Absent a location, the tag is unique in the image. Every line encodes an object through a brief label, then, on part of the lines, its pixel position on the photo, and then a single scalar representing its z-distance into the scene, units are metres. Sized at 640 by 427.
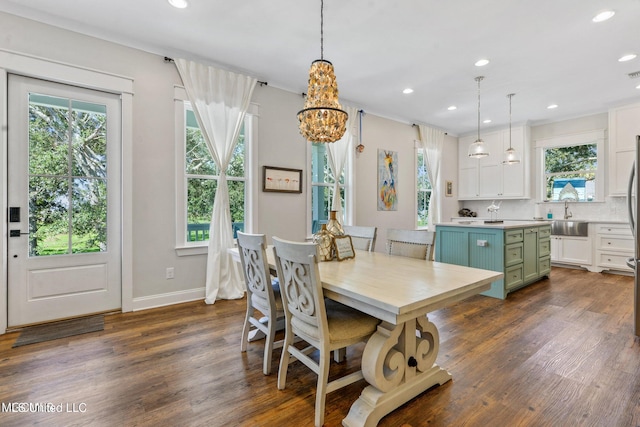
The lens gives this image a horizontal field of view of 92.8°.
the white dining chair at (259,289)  1.98
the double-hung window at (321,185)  4.59
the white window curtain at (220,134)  3.44
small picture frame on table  2.29
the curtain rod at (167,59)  3.25
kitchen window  5.33
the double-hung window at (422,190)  6.20
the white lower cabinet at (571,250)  5.08
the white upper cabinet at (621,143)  4.76
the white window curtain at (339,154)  4.67
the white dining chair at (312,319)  1.55
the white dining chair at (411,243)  2.35
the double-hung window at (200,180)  3.42
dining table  1.43
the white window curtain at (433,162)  6.18
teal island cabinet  3.66
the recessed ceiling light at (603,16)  2.57
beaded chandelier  2.06
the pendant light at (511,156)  4.56
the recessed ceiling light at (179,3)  2.45
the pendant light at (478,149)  4.05
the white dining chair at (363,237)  2.76
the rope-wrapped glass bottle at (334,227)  2.37
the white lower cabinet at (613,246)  4.66
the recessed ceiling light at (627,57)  3.32
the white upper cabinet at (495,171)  5.93
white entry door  2.69
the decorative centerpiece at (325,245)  2.27
